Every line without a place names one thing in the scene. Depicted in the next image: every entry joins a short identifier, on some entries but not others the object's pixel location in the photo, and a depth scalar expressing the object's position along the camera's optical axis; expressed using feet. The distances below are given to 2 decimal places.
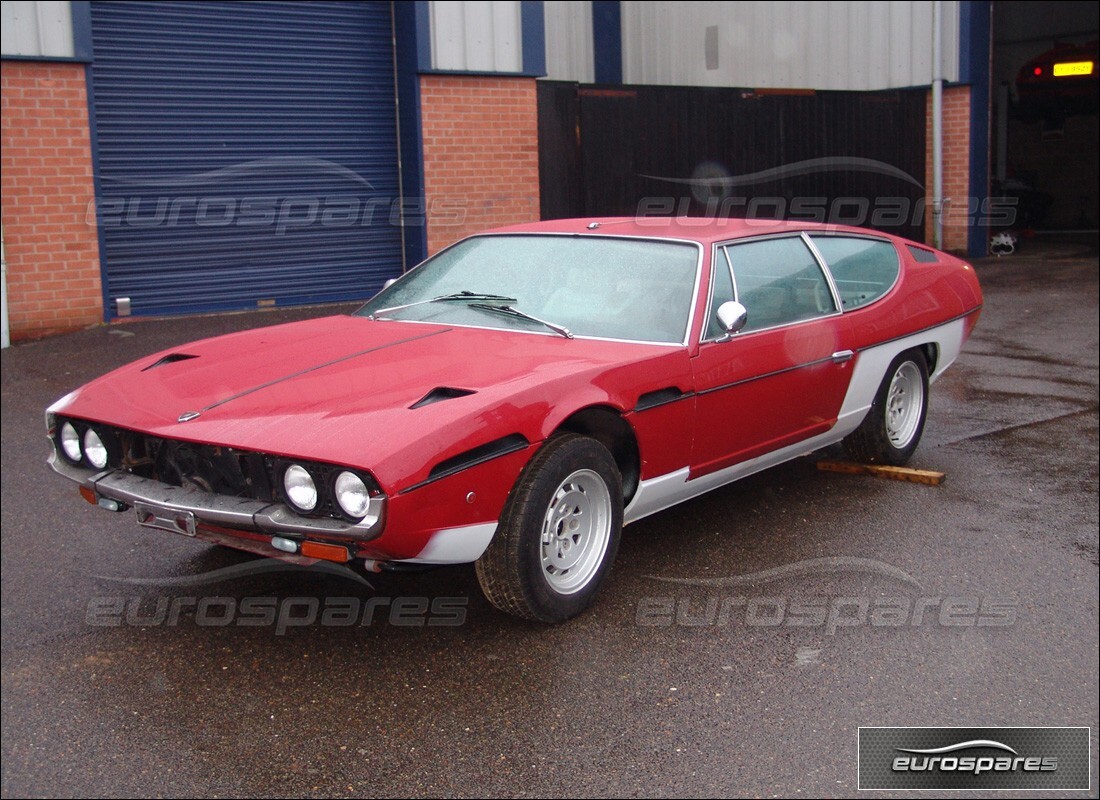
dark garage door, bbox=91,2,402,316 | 35.81
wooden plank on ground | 19.58
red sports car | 12.28
